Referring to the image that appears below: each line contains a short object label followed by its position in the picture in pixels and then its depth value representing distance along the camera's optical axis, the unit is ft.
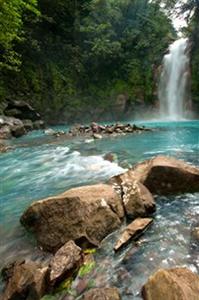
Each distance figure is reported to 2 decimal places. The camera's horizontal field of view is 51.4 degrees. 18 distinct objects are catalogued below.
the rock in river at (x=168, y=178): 11.37
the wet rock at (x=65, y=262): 6.52
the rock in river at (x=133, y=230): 7.86
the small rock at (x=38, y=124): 44.63
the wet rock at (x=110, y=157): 18.23
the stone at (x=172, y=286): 5.21
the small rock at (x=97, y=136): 29.71
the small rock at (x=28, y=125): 42.29
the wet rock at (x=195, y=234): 7.82
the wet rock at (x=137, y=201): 9.48
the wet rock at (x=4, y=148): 25.10
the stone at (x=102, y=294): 5.73
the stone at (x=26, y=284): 6.38
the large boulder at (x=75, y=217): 8.36
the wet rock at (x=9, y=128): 34.68
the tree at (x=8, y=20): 30.38
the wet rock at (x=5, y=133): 33.89
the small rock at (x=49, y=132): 37.50
